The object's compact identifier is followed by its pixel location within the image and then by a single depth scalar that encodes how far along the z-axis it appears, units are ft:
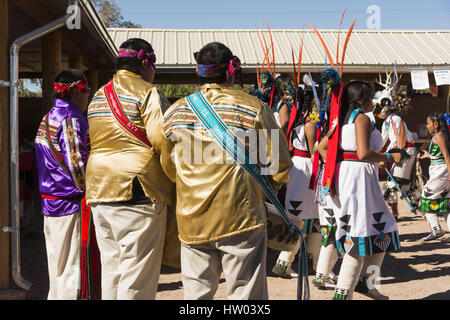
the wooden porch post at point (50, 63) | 22.31
